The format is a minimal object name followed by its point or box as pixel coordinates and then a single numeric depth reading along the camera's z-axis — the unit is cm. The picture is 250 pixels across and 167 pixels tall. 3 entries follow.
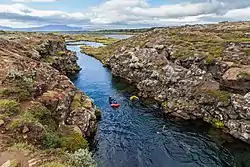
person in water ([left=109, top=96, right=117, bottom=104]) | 4009
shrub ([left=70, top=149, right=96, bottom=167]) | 1429
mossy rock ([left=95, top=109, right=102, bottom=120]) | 3434
